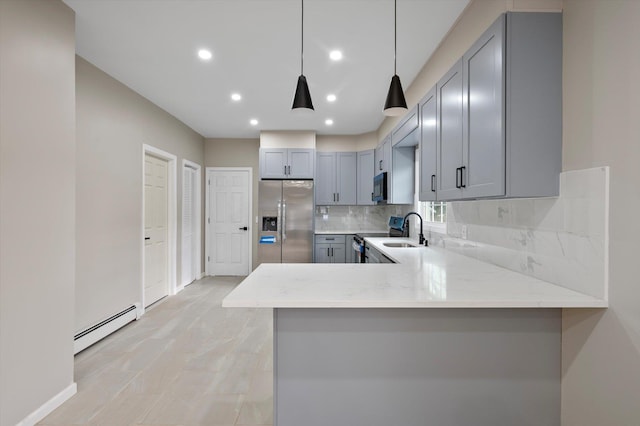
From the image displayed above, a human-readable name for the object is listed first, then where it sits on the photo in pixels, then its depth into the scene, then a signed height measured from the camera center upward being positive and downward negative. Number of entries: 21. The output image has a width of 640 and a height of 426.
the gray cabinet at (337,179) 5.43 +0.55
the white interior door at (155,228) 3.95 -0.28
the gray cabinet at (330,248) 5.09 -0.66
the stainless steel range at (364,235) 4.05 -0.43
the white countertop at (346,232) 5.17 -0.40
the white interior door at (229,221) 5.73 -0.24
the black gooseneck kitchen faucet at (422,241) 3.33 -0.35
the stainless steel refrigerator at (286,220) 5.06 -0.19
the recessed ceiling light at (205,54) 2.63 +1.38
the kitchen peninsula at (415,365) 1.48 -0.77
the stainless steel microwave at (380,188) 4.23 +0.31
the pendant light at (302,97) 1.75 +0.66
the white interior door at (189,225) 4.99 -0.29
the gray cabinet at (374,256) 2.94 -0.52
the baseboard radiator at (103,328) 2.70 -1.20
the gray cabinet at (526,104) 1.50 +0.54
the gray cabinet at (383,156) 4.12 +0.80
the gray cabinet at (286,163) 5.20 +0.80
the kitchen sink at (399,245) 3.51 -0.42
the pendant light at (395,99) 1.79 +0.66
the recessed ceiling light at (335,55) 2.65 +1.39
